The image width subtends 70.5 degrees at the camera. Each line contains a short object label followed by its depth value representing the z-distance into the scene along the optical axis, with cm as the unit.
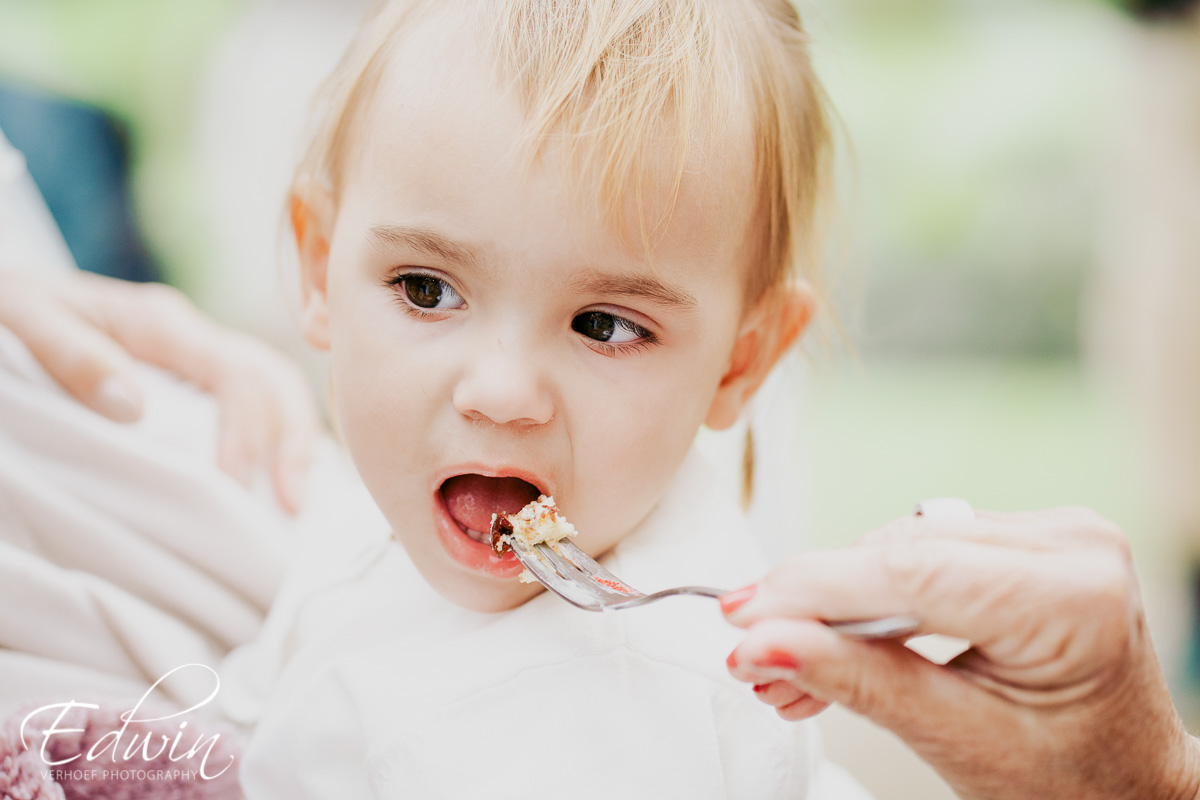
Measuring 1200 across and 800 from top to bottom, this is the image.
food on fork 56
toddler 53
